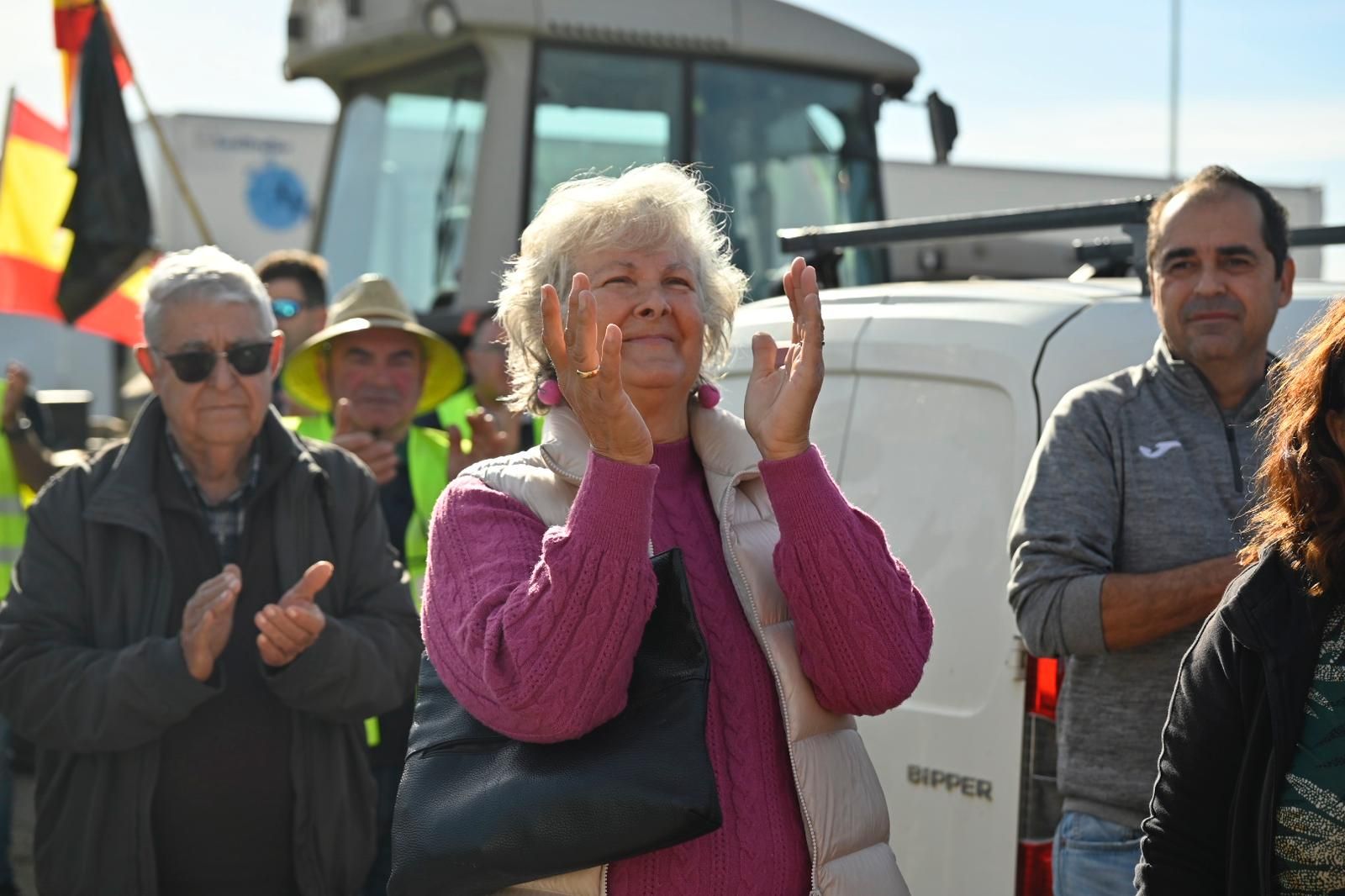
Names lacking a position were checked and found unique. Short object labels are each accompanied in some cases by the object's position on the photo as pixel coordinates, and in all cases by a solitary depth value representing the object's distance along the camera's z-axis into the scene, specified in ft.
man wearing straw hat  14.49
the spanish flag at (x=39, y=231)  23.95
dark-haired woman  7.07
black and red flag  23.44
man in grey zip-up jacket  9.68
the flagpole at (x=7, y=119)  25.14
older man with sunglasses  10.46
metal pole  90.44
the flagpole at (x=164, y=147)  24.76
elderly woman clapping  7.57
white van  10.68
